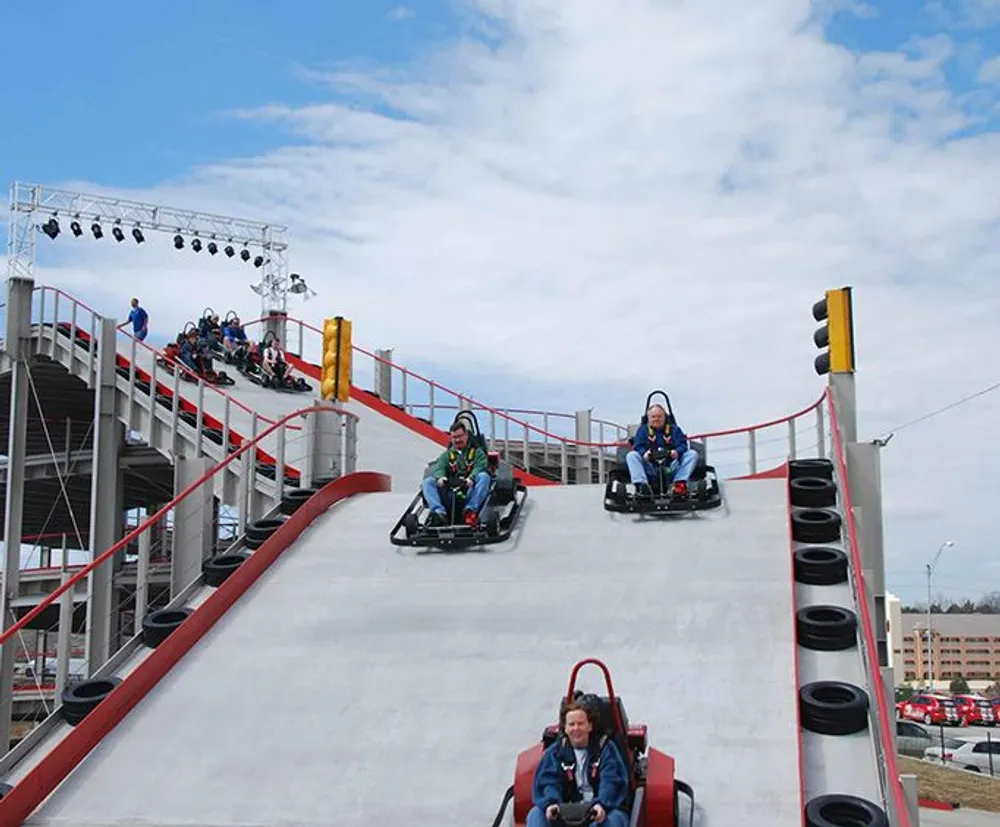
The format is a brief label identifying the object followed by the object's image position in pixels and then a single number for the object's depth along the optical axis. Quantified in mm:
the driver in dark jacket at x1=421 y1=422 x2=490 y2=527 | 11805
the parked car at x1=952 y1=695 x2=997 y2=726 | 51250
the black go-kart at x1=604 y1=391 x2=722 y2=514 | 11883
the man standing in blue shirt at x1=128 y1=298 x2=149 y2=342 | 28828
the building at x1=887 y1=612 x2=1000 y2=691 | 135500
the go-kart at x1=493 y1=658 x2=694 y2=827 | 6414
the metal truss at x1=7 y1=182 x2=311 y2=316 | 36156
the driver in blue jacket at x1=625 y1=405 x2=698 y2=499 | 12062
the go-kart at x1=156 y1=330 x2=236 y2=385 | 25250
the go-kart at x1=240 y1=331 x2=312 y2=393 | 27444
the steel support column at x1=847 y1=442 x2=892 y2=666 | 11391
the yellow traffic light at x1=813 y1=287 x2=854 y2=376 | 12508
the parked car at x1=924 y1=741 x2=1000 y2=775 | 32188
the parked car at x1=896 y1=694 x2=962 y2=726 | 50031
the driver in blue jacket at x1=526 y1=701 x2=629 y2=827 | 6090
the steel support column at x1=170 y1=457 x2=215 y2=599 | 12195
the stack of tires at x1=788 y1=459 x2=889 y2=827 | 6648
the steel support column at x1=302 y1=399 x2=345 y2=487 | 14562
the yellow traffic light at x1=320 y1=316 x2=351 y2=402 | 16016
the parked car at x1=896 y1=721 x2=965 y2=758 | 35625
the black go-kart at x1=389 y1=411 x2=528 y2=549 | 11578
